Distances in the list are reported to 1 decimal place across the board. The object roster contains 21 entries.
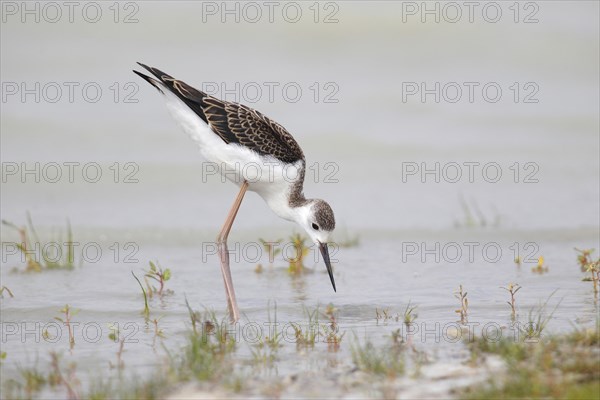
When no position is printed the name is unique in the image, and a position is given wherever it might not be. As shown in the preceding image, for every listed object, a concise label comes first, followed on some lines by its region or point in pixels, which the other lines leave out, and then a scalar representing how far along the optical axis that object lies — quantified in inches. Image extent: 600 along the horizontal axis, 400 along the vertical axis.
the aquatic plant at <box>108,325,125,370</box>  465.4
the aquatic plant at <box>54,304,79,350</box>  512.9
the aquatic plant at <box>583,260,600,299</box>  592.1
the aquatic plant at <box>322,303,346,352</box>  498.0
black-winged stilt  644.7
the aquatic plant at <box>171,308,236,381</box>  439.8
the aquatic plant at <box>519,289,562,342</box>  495.8
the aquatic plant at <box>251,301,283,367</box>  466.0
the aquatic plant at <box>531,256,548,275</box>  697.0
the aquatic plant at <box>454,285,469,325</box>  554.9
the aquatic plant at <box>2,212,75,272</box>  729.0
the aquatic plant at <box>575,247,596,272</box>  649.0
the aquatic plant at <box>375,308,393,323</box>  567.8
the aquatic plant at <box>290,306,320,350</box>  503.5
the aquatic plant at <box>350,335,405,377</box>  436.5
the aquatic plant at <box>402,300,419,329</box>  548.4
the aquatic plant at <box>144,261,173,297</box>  625.0
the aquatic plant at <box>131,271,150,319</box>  589.0
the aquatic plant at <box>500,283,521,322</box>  550.9
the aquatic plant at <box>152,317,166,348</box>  532.6
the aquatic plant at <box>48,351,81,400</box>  431.3
